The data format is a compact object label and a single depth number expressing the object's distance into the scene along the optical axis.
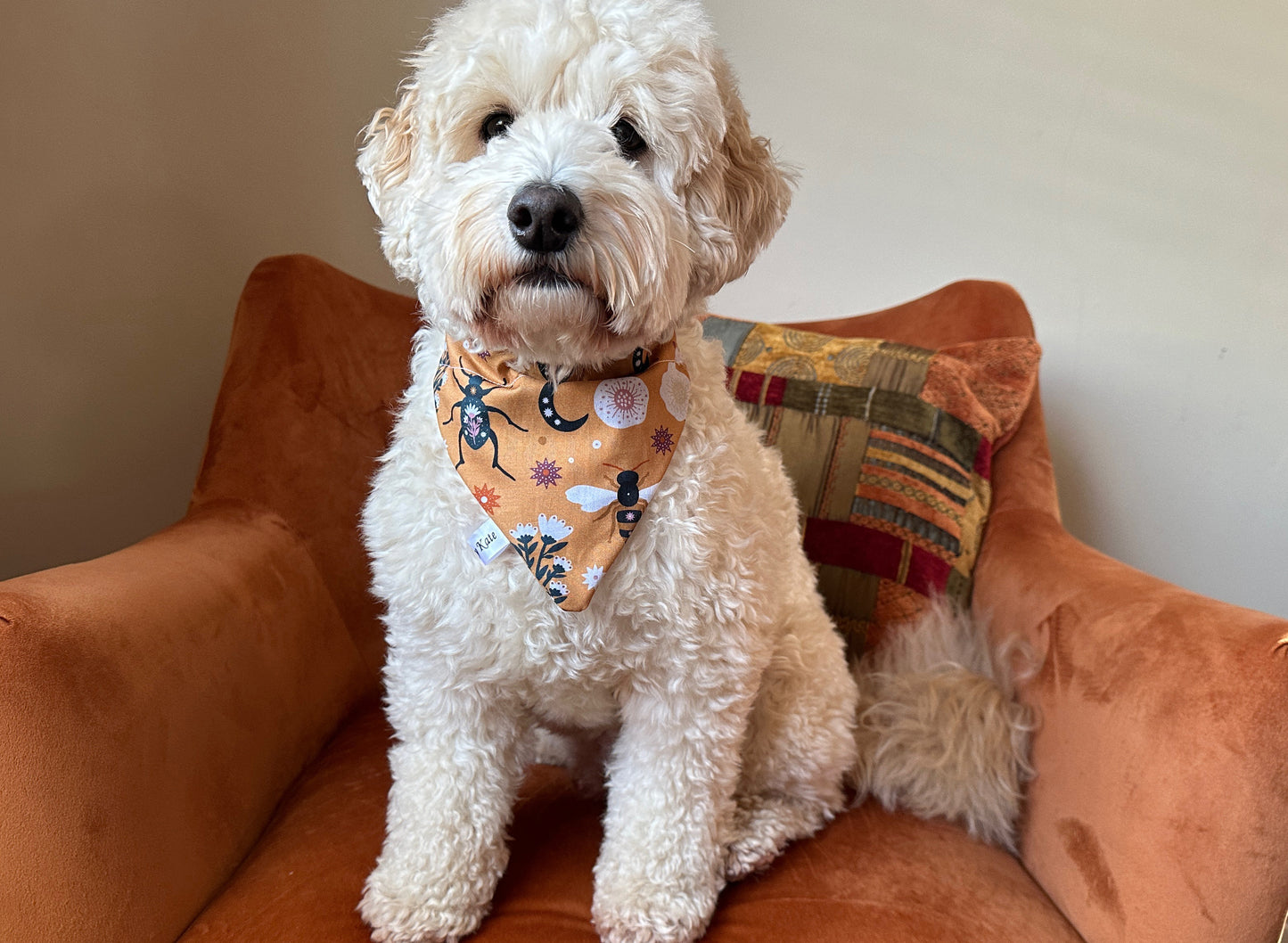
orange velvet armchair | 0.94
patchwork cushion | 1.63
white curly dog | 0.91
